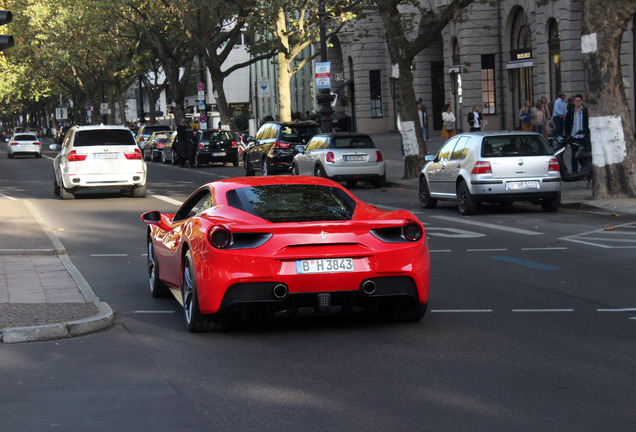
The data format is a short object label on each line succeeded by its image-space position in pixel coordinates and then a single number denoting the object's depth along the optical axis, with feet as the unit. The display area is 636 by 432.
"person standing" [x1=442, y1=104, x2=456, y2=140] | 131.34
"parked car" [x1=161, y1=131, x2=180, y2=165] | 147.24
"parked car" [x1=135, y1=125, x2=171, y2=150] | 182.91
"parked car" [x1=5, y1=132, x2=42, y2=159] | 207.92
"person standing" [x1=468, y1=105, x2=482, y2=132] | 127.24
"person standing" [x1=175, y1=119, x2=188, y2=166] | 137.49
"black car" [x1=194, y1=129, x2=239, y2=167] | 134.72
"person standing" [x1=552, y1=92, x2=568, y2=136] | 94.89
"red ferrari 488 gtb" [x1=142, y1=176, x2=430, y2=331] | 25.77
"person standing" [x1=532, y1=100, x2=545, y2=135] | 115.75
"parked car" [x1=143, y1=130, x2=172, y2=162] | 164.55
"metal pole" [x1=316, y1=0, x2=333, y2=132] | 110.93
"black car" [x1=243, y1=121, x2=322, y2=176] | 105.70
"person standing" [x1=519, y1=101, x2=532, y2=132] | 117.76
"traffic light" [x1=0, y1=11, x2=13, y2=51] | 45.15
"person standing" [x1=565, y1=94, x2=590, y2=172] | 80.23
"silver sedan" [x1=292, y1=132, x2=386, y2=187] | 88.99
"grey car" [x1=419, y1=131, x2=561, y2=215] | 60.90
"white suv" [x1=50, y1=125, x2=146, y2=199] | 81.20
